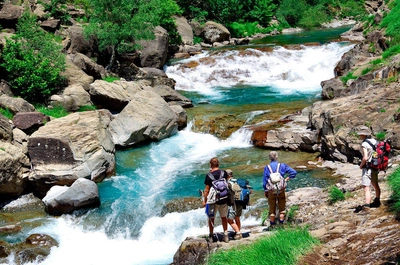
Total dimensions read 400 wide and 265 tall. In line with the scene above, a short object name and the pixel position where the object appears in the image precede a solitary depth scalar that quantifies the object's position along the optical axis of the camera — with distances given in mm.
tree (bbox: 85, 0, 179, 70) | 27188
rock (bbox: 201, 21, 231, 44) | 43906
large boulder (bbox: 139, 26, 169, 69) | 33125
